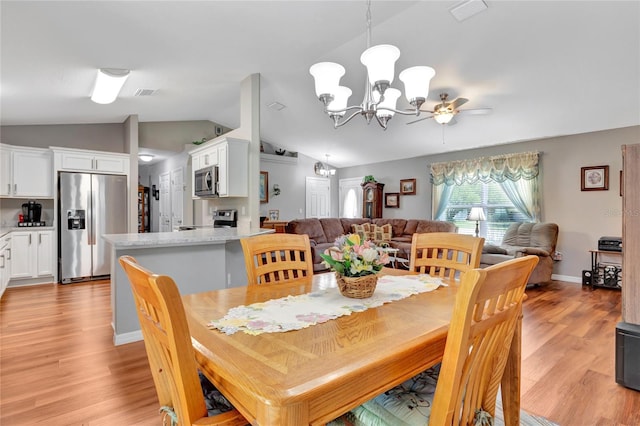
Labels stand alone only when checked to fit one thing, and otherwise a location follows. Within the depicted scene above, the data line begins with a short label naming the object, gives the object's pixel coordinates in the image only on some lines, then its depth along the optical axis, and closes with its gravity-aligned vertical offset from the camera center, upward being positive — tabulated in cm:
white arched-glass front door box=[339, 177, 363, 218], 872 +37
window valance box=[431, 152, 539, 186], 560 +77
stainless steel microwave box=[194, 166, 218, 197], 467 +45
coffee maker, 494 -2
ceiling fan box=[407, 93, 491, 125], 391 +122
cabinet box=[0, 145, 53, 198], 461 +59
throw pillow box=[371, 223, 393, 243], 694 -48
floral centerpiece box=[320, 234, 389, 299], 140 -24
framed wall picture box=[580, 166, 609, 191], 487 +48
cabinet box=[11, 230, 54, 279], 460 -61
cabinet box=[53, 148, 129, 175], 500 +82
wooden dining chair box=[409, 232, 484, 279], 189 -25
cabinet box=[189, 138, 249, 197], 438 +62
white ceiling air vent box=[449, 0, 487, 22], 275 +176
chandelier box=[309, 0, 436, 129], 212 +92
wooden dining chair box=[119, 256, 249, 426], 79 -35
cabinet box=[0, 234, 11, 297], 393 -63
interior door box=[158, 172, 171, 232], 789 +21
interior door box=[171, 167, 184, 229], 715 +33
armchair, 472 -57
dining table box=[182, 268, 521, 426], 75 -40
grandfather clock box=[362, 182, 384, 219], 783 +30
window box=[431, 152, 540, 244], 565 +37
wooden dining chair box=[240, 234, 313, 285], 182 -27
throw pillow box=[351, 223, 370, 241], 704 -40
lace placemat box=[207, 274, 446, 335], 113 -40
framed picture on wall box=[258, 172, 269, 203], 791 +59
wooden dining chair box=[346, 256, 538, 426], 83 -45
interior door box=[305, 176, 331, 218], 883 +38
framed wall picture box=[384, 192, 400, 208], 775 +26
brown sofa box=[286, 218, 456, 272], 626 -38
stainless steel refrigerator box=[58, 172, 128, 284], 494 -14
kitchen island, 275 -47
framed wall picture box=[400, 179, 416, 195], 740 +55
